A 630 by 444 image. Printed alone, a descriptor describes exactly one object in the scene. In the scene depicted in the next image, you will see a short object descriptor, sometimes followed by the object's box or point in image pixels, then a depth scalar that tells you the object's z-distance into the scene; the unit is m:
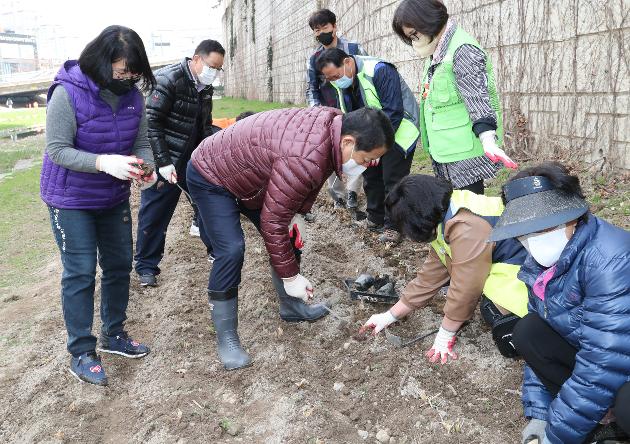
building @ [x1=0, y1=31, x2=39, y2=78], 76.06
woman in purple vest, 2.60
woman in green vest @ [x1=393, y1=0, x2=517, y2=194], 3.02
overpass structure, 38.91
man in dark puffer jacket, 4.13
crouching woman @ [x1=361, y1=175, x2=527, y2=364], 2.60
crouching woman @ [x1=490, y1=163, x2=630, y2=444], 1.75
